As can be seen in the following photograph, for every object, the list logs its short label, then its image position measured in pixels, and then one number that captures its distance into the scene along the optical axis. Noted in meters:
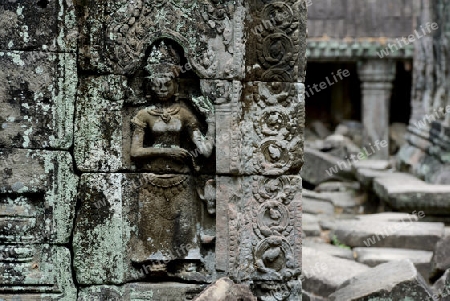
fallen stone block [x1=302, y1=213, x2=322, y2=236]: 9.05
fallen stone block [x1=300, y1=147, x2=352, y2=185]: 13.10
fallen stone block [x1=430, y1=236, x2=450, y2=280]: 6.73
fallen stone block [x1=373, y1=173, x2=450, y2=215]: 9.24
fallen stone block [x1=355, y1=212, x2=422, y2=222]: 9.09
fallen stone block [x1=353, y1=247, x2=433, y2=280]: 7.29
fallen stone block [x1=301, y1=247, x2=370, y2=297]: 6.64
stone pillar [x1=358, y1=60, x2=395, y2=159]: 17.30
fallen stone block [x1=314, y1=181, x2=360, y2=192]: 12.85
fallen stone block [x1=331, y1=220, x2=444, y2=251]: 8.01
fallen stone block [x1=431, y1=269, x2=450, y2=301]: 6.17
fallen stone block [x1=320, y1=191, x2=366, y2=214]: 11.44
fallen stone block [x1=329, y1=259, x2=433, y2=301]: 5.74
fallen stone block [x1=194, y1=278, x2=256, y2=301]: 4.79
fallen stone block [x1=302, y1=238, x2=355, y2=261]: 7.92
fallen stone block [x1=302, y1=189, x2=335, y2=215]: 11.07
